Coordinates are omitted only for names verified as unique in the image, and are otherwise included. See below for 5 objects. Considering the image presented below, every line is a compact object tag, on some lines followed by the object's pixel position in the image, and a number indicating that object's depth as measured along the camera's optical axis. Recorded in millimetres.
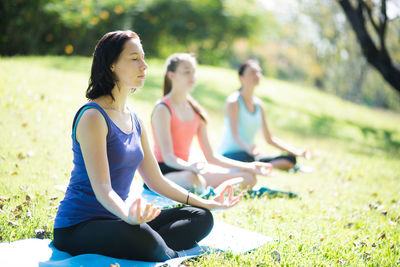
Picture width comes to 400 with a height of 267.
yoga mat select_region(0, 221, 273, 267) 2824
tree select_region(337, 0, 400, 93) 11062
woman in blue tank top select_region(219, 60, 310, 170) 6176
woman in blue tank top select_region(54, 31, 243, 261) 2732
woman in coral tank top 4715
